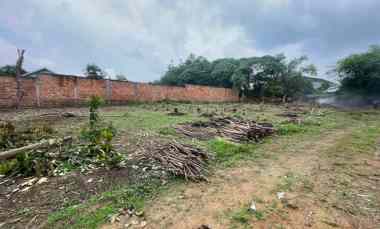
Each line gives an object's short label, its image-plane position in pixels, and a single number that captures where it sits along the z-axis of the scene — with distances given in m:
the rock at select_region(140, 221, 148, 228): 1.64
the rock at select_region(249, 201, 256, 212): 1.84
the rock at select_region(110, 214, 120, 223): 1.69
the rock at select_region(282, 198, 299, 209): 1.89
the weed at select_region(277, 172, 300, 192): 2.25
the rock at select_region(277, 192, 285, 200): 2.06
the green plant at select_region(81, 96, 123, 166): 2.84
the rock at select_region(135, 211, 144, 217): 1.76
